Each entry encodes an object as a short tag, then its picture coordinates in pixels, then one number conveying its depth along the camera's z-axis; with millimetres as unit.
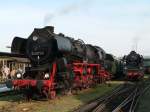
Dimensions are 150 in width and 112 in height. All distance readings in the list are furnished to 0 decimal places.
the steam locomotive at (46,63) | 10906
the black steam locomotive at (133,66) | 22433
